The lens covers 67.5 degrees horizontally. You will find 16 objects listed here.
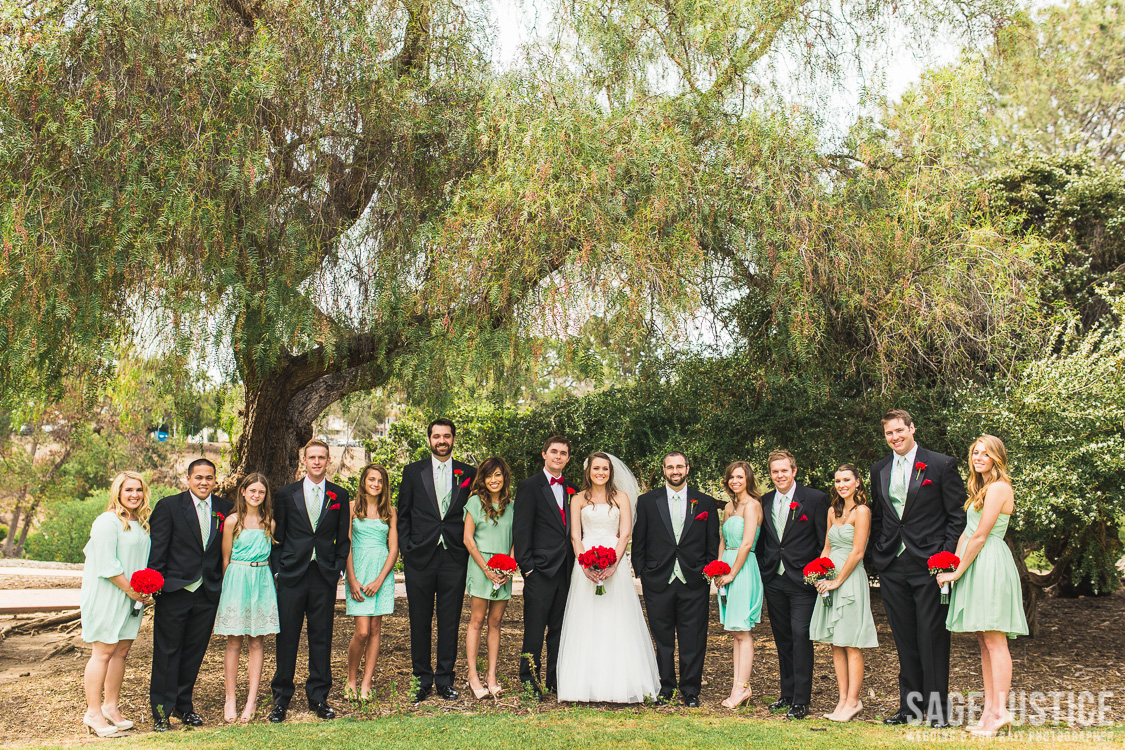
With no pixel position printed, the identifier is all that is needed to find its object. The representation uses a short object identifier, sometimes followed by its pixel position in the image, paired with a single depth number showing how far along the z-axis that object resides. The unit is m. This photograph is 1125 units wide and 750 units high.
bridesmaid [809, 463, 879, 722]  5.71
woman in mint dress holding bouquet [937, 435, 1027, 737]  5.28
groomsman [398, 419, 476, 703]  6.17
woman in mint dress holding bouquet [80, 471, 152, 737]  5.32
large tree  6.08
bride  5.95
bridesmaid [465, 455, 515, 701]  6.19
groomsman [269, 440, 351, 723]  5.73
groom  6.20
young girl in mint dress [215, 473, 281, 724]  5.57
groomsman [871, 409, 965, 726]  5.53
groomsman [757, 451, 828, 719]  5.90
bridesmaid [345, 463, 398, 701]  5.93
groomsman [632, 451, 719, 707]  6.17
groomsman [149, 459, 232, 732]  5.53
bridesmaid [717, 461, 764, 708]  6.04
